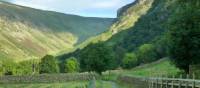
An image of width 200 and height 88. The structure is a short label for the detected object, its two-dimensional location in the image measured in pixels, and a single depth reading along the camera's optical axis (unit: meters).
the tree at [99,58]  121.59
